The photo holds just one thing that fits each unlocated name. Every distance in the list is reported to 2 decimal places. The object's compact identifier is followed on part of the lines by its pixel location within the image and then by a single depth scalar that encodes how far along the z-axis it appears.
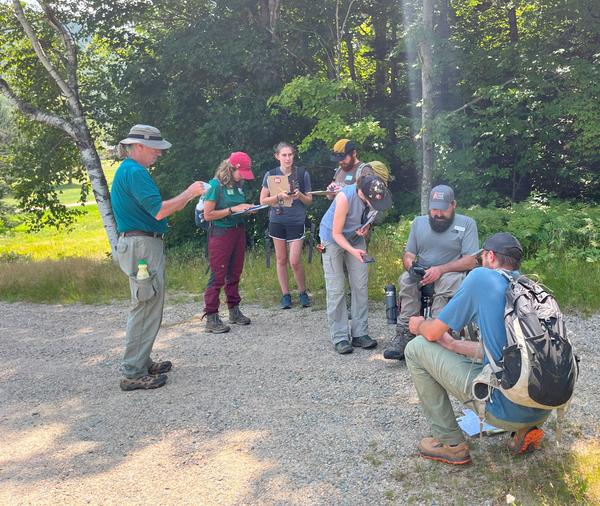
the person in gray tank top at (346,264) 5.39
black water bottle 5.21
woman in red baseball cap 6.18
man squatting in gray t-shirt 5.00
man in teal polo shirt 4.70
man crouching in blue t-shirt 3.07
